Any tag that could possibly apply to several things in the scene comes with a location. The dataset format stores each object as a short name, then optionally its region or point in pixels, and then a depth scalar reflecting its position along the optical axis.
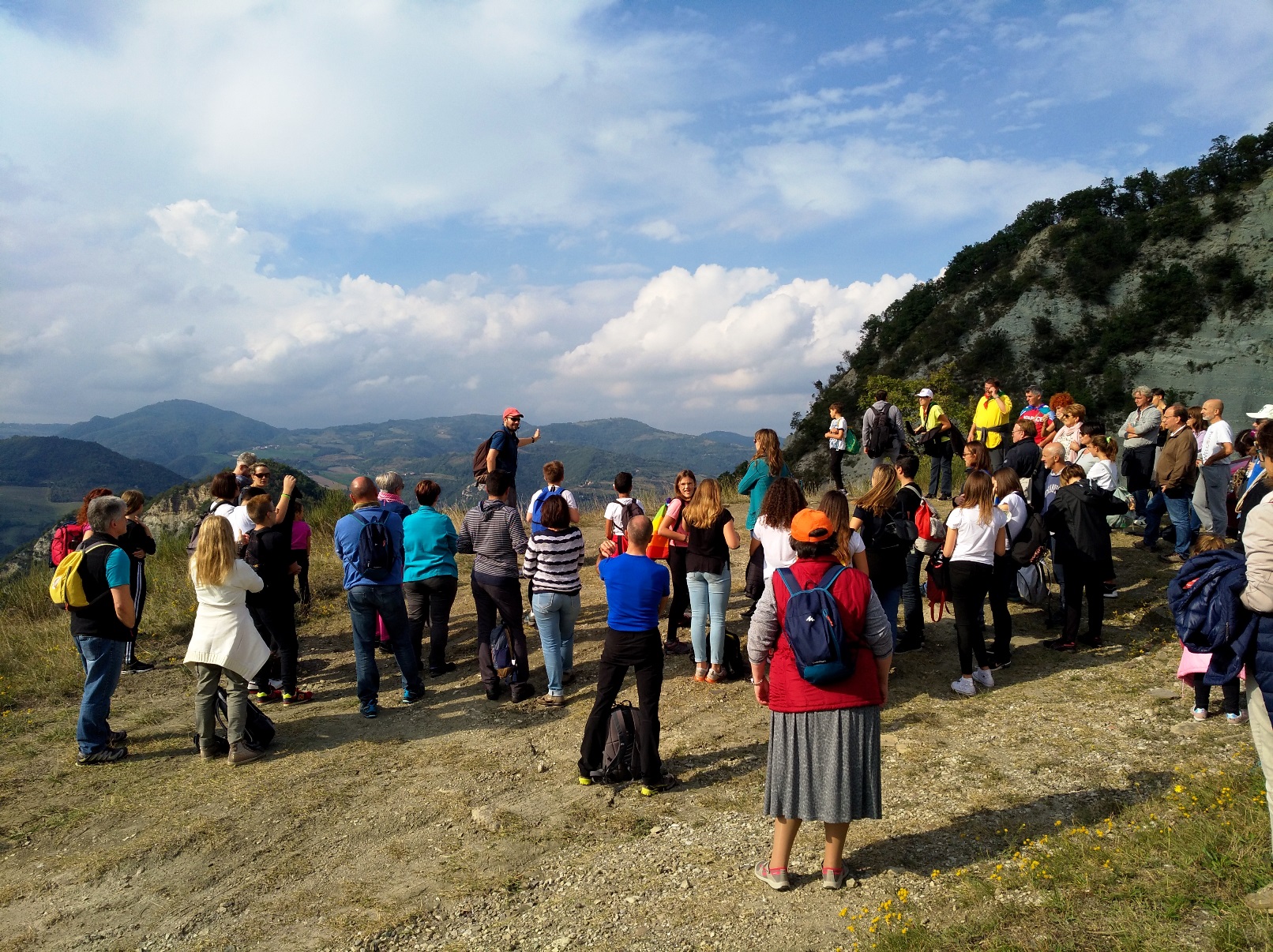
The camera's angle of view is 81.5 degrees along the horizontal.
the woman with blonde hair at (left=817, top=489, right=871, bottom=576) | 3.67
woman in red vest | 3.36
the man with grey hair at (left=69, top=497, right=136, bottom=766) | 5.19
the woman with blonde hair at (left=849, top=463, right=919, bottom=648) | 5.94
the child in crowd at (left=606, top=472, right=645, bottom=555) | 7.16
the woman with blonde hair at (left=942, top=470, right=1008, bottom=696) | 5.85
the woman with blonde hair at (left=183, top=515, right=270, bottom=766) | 5.25
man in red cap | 7.93
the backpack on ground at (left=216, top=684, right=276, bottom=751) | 5.63
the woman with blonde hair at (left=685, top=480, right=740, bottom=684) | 6.18
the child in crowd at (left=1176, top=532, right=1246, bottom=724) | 4.95
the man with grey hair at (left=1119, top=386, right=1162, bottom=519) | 9.18
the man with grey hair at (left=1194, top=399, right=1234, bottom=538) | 7.85
